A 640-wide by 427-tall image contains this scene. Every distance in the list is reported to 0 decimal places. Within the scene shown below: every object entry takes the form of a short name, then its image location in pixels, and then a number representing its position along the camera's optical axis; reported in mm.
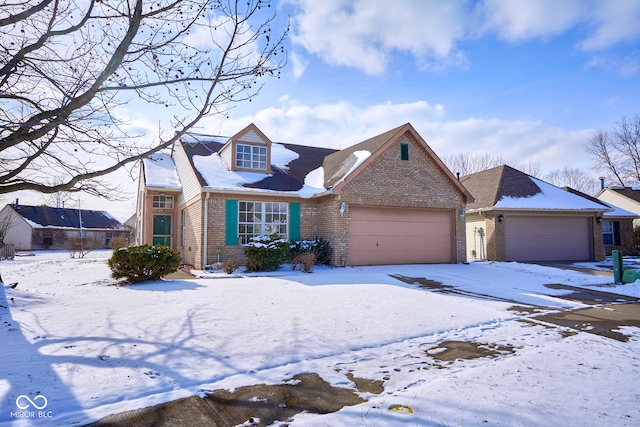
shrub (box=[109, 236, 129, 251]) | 24825
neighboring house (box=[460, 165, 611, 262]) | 18172
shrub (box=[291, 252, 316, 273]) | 12578
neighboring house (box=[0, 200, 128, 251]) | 38562
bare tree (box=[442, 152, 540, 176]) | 40906
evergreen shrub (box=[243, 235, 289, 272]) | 12586
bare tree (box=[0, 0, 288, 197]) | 5586
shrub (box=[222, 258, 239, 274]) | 12250
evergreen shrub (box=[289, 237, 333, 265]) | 14070
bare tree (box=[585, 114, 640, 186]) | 34594
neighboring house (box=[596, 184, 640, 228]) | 28342
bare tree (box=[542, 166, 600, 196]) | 46497
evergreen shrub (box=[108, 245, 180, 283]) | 10312
